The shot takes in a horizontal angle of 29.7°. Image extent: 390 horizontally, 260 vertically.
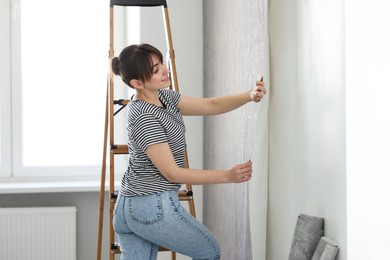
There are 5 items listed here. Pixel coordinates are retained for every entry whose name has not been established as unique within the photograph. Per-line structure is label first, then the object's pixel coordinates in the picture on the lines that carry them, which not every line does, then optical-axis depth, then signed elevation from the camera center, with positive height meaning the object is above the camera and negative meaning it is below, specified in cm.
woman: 259 -18
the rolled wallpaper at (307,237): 259 -40
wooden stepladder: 342 +1
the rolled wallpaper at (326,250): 238 -41
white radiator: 461 -68
